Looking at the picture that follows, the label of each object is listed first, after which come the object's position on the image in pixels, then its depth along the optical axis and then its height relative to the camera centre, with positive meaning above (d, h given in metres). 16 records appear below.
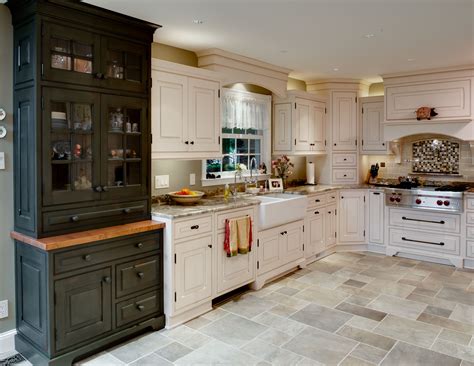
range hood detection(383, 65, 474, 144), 5.07 +0.88
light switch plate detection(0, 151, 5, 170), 2.90 +0.07
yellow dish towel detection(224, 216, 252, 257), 3.84 -0.65
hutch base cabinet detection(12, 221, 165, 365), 2.72 -0.90
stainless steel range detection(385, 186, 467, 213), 5.09 -0.38
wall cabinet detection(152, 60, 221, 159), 3.56 +0.53
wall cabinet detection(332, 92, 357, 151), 6.05 +0.71
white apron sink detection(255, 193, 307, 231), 4.28 -0.45
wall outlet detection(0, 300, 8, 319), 2.98 -1.03
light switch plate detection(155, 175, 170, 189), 3.95 -0.12
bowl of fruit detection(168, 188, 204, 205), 3.89 -0.27
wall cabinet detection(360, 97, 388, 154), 5.99 +0.64
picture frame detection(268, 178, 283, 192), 5.23 -0.21
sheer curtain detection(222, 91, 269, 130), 4.84 +0.73
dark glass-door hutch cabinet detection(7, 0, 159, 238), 2.75 +0.40
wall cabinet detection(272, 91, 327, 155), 5.47 +0.62
